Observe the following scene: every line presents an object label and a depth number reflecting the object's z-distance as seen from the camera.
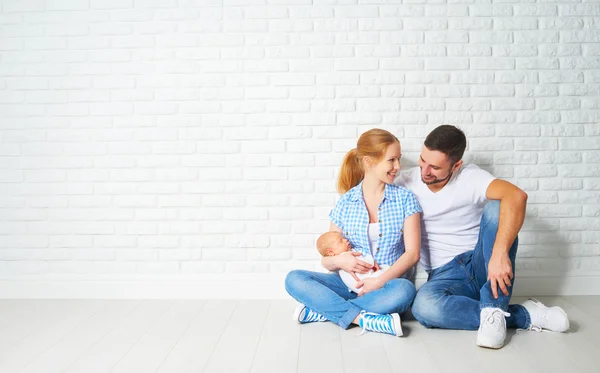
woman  2.77
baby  2.91
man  2.65
